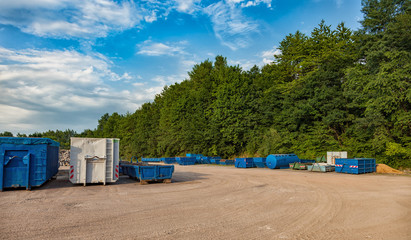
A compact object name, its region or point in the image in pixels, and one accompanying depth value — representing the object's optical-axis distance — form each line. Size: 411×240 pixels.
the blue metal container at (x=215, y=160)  41.86
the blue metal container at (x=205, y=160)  43.59
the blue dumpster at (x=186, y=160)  41.94
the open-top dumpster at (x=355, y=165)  23.08
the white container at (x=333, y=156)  27.07
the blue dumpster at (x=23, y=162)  13.11
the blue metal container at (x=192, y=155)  46.19
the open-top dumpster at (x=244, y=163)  32.44
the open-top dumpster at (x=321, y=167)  25.38
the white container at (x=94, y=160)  14.84
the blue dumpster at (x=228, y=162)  38.84
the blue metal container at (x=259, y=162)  32.00
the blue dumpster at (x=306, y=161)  31.49
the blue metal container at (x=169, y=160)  46.50
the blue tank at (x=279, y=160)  29.25
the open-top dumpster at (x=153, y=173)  16.31
